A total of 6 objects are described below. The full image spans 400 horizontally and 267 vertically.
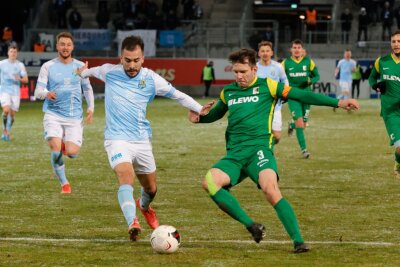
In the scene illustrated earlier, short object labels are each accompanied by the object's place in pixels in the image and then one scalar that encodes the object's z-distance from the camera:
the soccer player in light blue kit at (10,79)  27.22
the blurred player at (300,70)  23.41
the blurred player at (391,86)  16.17
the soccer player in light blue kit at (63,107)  15.34
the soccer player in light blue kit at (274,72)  19.95
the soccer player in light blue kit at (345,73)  40.50
